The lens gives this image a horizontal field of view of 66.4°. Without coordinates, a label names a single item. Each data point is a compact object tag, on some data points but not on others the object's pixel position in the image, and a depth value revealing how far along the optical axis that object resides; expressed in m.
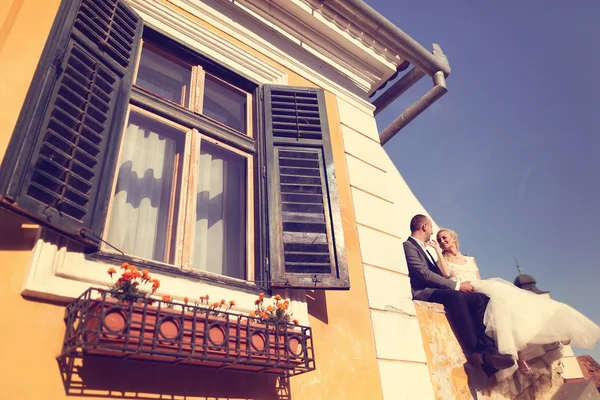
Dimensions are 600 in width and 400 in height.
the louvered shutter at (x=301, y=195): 2.90
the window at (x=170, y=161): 2.11
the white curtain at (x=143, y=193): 2.65
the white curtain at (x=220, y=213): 2.94
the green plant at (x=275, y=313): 2.45
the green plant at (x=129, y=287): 1.97
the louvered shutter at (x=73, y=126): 1.93
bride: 3.48
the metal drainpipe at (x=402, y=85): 5.13
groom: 3.43
